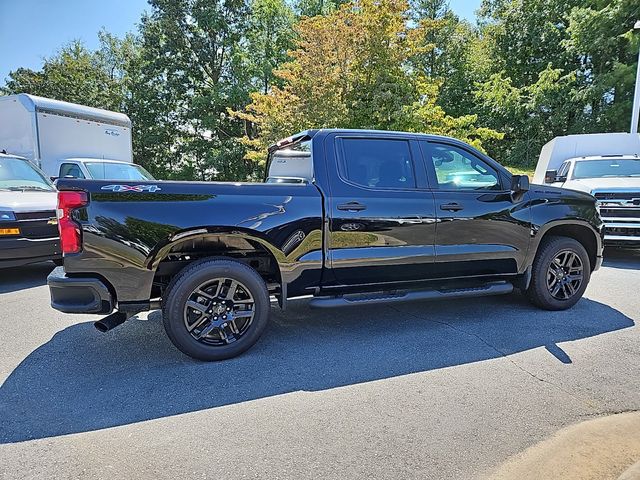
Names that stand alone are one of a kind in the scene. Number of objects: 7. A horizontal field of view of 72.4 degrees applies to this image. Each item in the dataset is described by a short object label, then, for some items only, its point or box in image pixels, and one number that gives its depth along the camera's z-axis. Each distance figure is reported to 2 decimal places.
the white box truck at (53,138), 9.69
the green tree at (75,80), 25.27
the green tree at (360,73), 12.03
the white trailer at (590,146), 11.28
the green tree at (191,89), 21.72
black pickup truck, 3.42
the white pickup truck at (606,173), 7.73
